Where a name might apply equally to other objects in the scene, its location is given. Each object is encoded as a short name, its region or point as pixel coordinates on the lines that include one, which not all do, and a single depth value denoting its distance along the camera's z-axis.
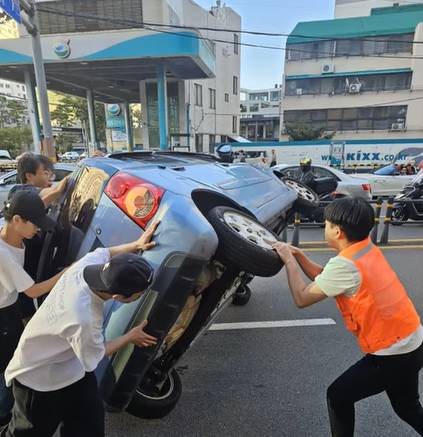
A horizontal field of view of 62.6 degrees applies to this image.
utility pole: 8.77
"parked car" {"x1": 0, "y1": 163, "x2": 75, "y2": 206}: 8.04
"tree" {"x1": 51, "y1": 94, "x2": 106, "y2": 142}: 38.19
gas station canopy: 15.80
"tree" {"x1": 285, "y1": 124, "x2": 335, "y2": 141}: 35.81
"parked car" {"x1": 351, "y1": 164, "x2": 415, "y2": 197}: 11.98
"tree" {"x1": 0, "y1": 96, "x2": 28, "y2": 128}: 45.64
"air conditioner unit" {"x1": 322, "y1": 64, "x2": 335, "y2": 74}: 36.47
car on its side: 1.60
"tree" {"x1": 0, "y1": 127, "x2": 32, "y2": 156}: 41.75
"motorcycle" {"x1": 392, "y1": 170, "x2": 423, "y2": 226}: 8.13
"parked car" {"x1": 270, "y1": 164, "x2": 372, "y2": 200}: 9.12
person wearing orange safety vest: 1.71
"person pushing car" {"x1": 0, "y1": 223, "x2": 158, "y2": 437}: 1.34
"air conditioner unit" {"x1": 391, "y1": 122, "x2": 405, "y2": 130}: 35.38
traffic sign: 6.95
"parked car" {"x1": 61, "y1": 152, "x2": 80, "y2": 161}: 42.53
